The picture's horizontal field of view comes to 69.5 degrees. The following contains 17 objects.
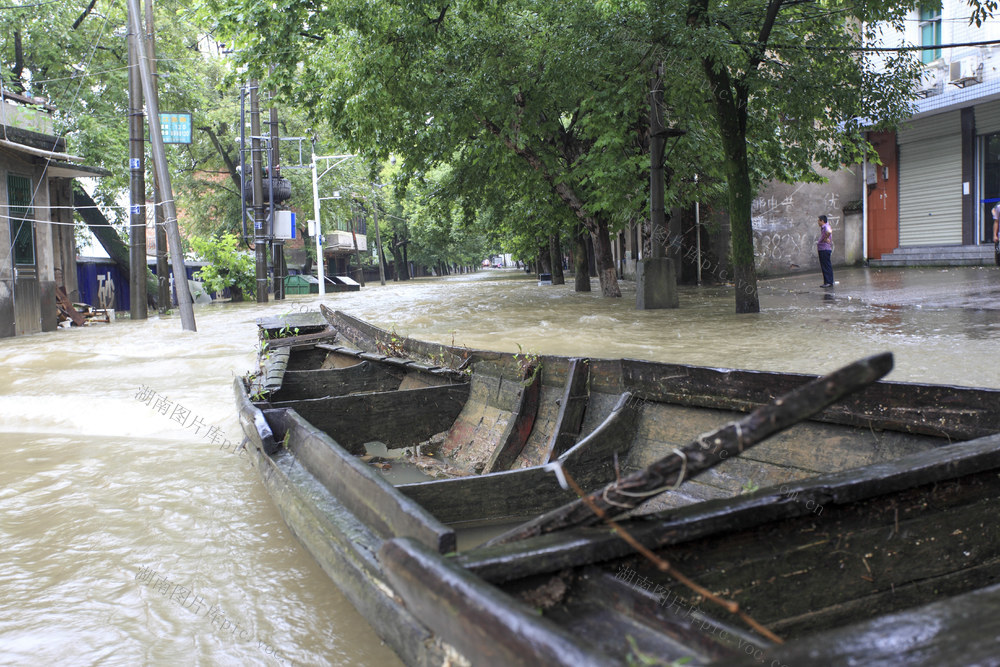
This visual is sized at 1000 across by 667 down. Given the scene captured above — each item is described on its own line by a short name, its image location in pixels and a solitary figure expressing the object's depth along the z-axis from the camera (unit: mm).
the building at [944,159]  17719
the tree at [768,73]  10125
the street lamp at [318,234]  31702
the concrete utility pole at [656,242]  12883
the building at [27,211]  14961
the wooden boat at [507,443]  2070
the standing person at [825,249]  16578
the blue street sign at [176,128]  17062
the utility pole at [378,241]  47969
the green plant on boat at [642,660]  1396
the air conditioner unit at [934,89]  18844
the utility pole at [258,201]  23734
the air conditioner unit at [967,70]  17531
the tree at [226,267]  27188
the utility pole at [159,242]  16836
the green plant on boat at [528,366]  4543
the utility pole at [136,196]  18000
